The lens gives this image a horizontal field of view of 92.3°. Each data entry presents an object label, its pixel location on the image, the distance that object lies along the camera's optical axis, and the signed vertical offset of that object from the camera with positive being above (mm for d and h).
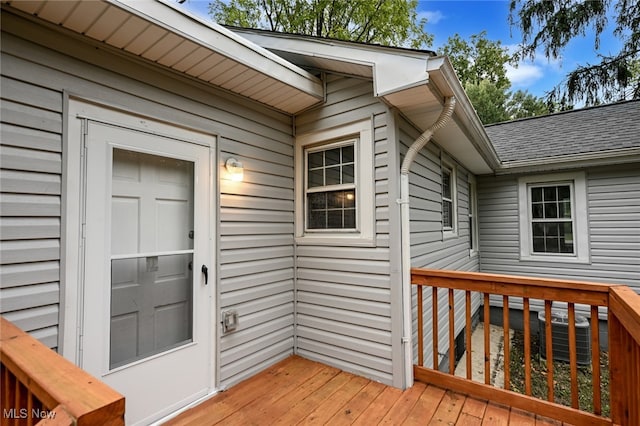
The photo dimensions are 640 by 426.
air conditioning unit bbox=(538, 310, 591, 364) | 4523 -1785
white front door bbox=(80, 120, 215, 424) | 1968 -333
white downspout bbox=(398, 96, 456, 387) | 2611 -92
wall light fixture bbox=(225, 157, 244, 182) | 2695 +468
